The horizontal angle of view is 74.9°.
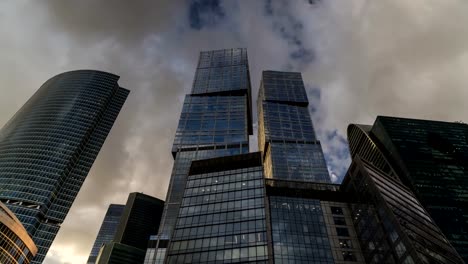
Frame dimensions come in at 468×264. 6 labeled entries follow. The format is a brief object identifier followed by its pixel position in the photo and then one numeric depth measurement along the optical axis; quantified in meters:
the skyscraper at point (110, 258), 194.68
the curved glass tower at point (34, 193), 178.88
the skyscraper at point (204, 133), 127.88
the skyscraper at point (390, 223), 68.25
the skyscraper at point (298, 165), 178.81
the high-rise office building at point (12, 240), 102.25
